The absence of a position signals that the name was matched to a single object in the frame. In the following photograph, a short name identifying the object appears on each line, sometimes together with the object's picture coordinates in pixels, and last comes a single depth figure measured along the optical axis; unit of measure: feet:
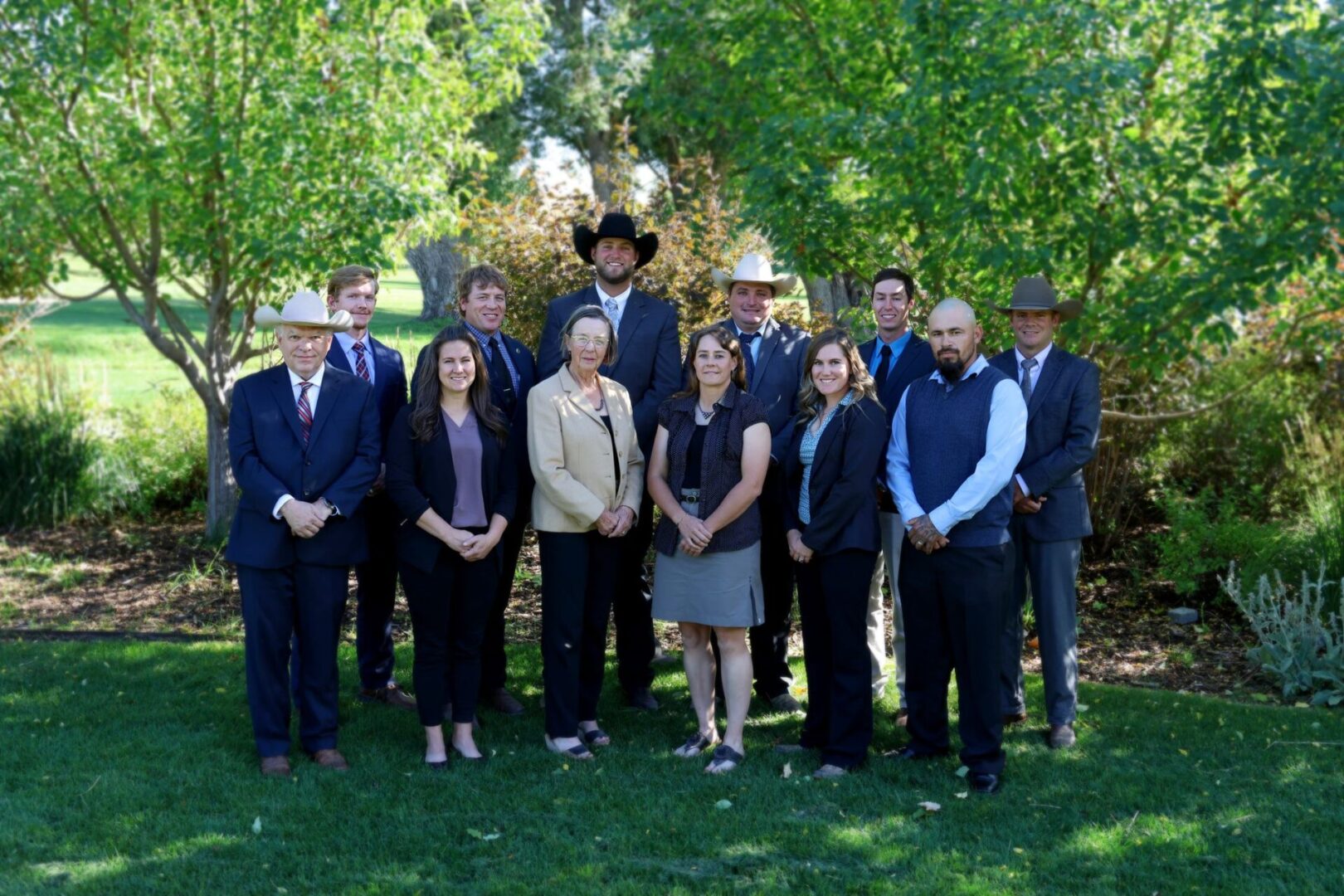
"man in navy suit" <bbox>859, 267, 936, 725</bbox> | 19.81
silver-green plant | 22.50
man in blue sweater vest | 17.47
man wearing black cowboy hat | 20.68
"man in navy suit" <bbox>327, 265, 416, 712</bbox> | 20.21
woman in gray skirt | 18.44
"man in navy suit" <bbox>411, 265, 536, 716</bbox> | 20.03
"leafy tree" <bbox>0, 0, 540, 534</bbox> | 29.27
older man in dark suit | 18.12
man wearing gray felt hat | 19.07
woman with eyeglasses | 18.63
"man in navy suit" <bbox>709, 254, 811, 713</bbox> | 20.41
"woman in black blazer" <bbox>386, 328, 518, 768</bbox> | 18.38
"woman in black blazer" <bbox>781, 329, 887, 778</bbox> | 18.03
